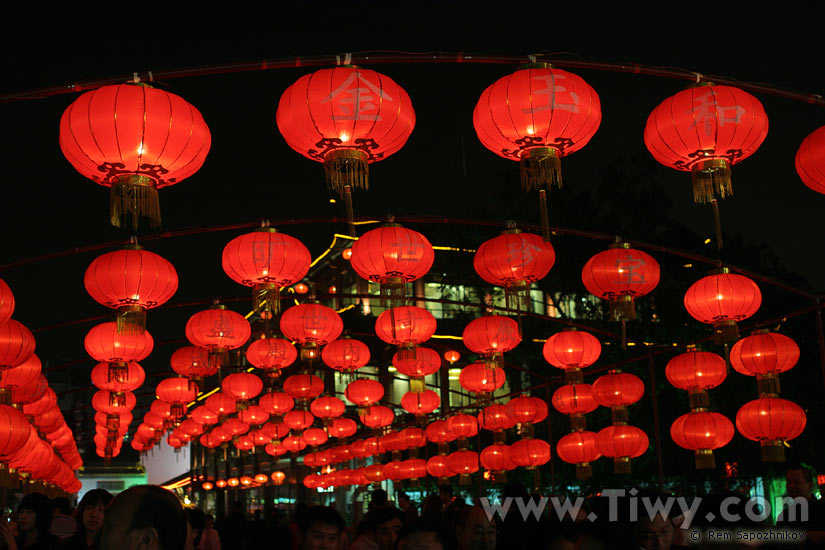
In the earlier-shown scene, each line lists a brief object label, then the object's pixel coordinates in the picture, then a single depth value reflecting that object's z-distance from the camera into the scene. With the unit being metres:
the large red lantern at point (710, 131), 5.61
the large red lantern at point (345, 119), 5.27
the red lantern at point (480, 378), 11.78
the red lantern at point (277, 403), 15.02
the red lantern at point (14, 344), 8.57
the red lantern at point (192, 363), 12.30
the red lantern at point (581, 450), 13.13
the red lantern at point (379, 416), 16.30
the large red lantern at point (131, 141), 5.04
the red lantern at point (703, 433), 10.71
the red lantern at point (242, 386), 14.02
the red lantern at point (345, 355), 12.05
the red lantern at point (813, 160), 5.68
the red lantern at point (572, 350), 10.68
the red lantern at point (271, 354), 11.52
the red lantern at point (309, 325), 10.44
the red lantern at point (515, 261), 8.19
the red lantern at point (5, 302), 7.25
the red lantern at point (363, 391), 14.74
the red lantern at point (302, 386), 14.21
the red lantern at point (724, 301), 8.48
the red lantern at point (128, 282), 7.73
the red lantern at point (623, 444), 12.13
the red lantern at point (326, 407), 16.34
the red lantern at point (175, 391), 14.80
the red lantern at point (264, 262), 7.98
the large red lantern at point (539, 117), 5.43
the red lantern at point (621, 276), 8.36
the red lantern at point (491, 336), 10.53
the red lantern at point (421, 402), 14.37
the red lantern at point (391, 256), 7.78
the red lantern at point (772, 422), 9.63
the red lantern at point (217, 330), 10.45
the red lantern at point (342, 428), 17.88
